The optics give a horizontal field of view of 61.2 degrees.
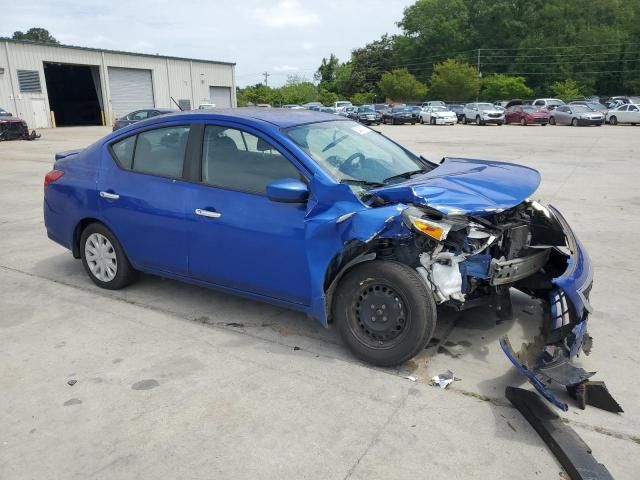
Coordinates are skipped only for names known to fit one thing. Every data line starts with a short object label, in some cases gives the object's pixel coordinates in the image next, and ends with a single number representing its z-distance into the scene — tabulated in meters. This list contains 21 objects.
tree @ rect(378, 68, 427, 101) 73.19
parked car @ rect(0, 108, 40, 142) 25.72
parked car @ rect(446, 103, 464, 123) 40.66
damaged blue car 3.47
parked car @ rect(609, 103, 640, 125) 32.19
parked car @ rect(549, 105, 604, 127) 32.25
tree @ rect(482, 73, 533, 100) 66.88
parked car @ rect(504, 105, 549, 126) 34.81
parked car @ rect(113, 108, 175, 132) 22.43
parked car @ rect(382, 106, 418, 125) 40.62
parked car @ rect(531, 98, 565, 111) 40.03
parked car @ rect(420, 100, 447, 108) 42.11
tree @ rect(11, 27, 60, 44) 110.94
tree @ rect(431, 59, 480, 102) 68.75
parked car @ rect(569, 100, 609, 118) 33.59
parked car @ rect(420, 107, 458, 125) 38.69
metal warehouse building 37.50
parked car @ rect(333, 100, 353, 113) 49.05
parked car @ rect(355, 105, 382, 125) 39.75
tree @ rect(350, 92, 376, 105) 78.38
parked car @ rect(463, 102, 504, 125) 36.47
